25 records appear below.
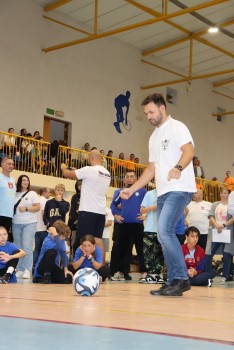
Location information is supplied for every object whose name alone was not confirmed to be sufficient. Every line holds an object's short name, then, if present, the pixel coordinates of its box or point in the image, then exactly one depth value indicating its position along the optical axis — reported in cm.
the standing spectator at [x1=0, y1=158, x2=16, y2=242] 845
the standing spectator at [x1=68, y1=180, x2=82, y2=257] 1060
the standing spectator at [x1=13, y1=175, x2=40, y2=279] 891
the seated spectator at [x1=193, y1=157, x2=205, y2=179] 2300
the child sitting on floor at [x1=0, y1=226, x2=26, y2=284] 691
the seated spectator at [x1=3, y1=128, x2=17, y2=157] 1658
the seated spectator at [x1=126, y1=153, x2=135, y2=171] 2108
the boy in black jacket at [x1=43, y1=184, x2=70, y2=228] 1031
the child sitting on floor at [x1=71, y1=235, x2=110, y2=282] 696
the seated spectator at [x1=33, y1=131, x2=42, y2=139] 1788
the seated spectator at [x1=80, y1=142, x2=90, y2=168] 1946
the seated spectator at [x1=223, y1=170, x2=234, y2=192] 2517
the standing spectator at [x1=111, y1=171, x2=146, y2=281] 899
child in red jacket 788
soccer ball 487
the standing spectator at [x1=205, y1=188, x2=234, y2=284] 934
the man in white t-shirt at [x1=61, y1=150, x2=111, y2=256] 754
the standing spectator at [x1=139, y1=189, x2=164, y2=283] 816
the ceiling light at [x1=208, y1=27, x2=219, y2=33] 2058
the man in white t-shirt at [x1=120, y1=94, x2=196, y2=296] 500
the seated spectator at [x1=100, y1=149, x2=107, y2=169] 1895
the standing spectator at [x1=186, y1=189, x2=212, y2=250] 1088
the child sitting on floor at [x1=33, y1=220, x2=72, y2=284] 733
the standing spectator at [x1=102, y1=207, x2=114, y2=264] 1066
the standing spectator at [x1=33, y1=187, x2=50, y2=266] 1091
